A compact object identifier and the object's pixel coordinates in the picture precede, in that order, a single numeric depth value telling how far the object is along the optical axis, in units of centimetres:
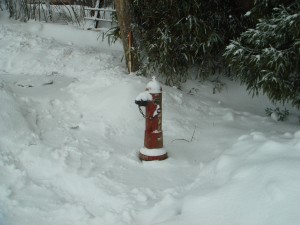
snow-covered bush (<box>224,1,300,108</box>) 391
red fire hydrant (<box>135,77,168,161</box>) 354
